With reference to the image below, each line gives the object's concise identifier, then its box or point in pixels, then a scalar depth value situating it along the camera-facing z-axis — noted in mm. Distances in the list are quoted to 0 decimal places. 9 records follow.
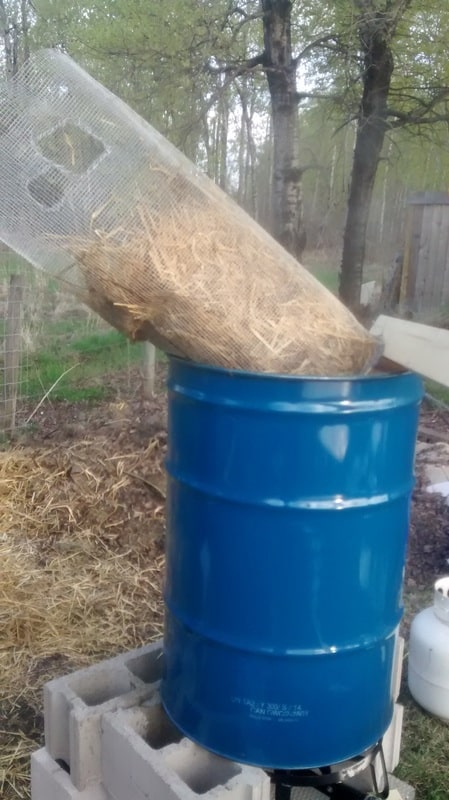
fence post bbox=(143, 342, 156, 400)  6186
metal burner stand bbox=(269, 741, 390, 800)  2100
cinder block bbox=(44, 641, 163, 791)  2207
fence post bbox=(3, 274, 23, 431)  5859
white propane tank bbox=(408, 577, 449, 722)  2965
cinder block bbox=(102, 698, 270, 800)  1960
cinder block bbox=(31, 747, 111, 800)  2225
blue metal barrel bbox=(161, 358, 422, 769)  1891
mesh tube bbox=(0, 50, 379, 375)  1978
